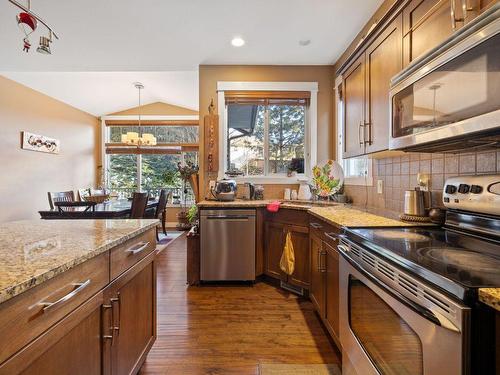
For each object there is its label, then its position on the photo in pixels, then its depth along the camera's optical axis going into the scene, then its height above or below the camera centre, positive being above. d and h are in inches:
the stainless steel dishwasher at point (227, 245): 110.0 -24.4
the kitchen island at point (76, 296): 25.8 -14.2
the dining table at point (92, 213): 123.6 -12.4
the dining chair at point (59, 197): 160.0 -6.8
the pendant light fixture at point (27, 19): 57.4 +36.6
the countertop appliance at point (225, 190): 119.2 -1.6
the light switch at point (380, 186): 86.0 +0.0
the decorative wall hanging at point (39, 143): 179.0 +31.4
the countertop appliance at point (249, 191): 127.9 -2.2
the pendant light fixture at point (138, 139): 199.3 +36.1
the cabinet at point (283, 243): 98.5 -22.6
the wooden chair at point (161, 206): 197.3 -15.4
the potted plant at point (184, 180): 241.6 +6.2
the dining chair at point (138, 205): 147.0 -10.7
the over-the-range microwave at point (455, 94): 32.3 +14.1
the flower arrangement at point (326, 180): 110.6 +2.8
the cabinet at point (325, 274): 66.0 -24.7
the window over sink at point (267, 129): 133.6 +30.1
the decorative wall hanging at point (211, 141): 131.4 +22.6
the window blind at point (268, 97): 133.3 +45.2
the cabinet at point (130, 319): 42.8 -25.2
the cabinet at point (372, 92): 61.2 +25.9
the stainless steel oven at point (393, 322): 25.9 -17.5
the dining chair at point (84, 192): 216.0 -4.8
